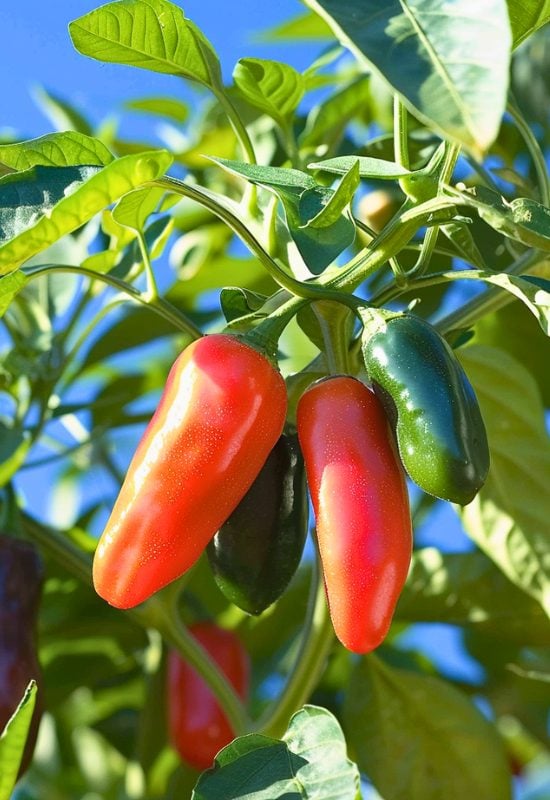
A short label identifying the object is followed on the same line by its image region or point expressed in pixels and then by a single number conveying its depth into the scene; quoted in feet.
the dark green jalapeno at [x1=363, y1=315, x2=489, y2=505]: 1.30
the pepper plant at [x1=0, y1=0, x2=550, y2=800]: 1.33
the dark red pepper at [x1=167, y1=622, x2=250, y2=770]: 2.05
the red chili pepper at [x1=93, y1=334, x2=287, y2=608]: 1.35
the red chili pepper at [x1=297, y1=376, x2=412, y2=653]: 1.34
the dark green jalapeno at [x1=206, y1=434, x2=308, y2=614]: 1.43
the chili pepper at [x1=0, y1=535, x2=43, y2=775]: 1.69
